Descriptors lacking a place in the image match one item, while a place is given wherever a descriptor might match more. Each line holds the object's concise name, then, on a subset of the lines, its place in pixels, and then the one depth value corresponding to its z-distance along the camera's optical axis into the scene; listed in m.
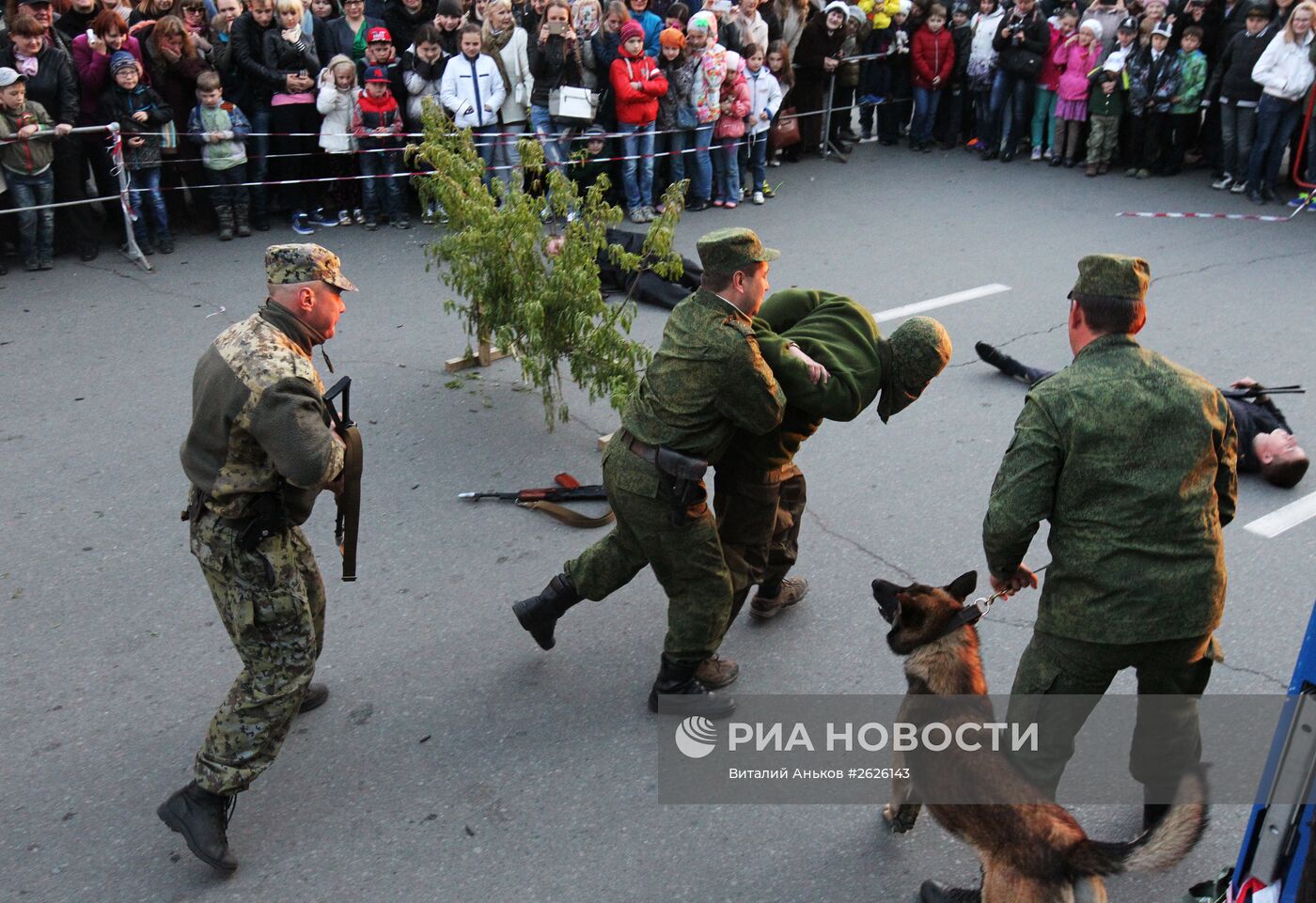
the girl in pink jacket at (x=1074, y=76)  12.49
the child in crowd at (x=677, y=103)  11.40
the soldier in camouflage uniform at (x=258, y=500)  3.55
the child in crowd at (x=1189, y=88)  11.88
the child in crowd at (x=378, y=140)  10.60
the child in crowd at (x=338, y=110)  10.48
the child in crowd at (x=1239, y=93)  11.44
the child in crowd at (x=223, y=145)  10.12
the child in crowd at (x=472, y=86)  10.56
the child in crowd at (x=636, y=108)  11.00
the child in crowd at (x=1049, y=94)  12.77
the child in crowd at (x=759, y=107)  11.88
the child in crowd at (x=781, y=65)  12.35
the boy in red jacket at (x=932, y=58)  13.43
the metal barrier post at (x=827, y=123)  13.59
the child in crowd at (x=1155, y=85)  12.02
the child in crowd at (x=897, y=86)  13.82
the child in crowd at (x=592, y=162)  11.02
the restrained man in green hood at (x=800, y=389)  4.11
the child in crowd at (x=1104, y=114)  12.29
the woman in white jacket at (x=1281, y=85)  11.03
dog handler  3.20
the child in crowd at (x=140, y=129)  9.66
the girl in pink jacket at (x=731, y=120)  11.58
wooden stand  7.67
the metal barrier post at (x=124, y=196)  9.61
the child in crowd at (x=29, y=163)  9.16
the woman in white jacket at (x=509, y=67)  10.78
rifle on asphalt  5.83
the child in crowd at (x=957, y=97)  13.61
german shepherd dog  2.95
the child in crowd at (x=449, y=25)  10.85
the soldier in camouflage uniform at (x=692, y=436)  4.00
